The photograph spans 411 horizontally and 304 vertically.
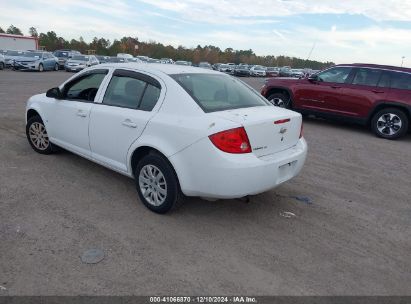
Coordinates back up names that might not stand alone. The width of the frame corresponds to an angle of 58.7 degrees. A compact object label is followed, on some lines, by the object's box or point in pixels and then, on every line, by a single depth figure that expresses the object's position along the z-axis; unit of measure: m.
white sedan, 3.60
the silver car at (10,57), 28.33
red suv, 9.20
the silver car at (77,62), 30.62
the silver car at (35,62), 27.84
